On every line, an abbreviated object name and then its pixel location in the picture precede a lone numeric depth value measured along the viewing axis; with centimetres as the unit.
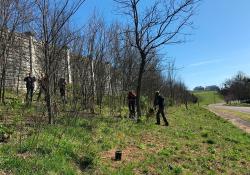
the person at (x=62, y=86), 539
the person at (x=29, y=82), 796
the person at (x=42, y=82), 470
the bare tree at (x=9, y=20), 517
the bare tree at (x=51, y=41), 498
